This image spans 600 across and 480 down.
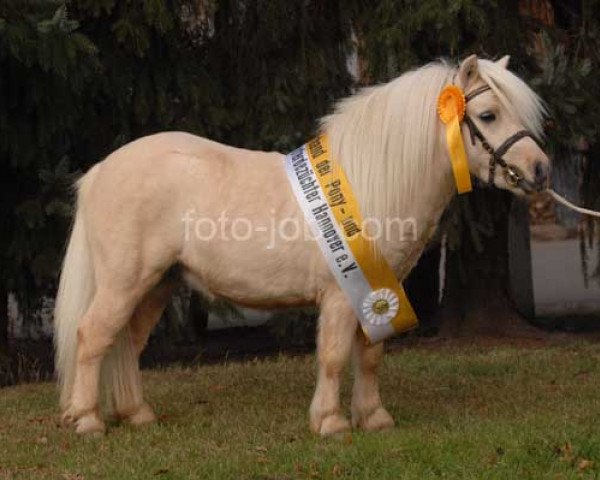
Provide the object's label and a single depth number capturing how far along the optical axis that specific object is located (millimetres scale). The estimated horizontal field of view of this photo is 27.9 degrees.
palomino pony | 6242
